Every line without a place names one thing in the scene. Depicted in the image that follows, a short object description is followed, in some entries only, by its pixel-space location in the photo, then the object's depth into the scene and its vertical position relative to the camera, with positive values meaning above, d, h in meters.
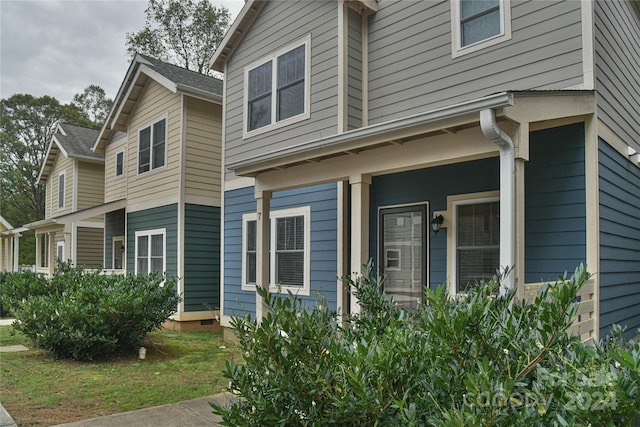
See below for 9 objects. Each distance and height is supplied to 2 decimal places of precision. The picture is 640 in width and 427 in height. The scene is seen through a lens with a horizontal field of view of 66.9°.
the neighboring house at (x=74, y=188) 17.41 +1.64
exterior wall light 6.54 +0.14
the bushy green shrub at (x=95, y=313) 7.16 -1.27
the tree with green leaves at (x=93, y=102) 35.72 +9.54
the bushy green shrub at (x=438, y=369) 1.69 -0.57
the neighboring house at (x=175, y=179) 11.39 +1.30
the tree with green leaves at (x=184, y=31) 25.06 +10.47
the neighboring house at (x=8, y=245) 19.25 -0.69
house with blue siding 5.01 +0.98
